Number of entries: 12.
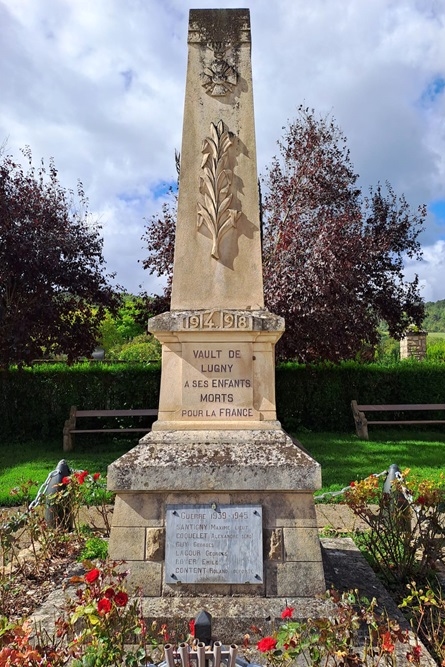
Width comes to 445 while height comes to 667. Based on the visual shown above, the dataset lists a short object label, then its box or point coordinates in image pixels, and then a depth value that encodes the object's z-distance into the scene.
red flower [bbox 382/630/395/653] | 2.24
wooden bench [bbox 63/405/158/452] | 10.81
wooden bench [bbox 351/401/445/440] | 11.94
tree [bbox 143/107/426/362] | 10.05
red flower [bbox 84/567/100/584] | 2.41
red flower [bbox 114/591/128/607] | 2.32
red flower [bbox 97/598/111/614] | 2.26
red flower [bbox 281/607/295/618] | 2.51
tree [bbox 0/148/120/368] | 9.65
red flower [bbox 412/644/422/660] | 2.23
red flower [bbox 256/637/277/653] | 2.16
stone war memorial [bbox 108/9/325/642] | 3.50
